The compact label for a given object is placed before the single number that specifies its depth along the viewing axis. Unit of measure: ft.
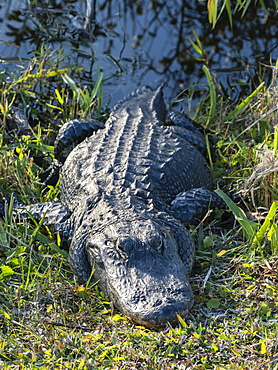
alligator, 19.72
